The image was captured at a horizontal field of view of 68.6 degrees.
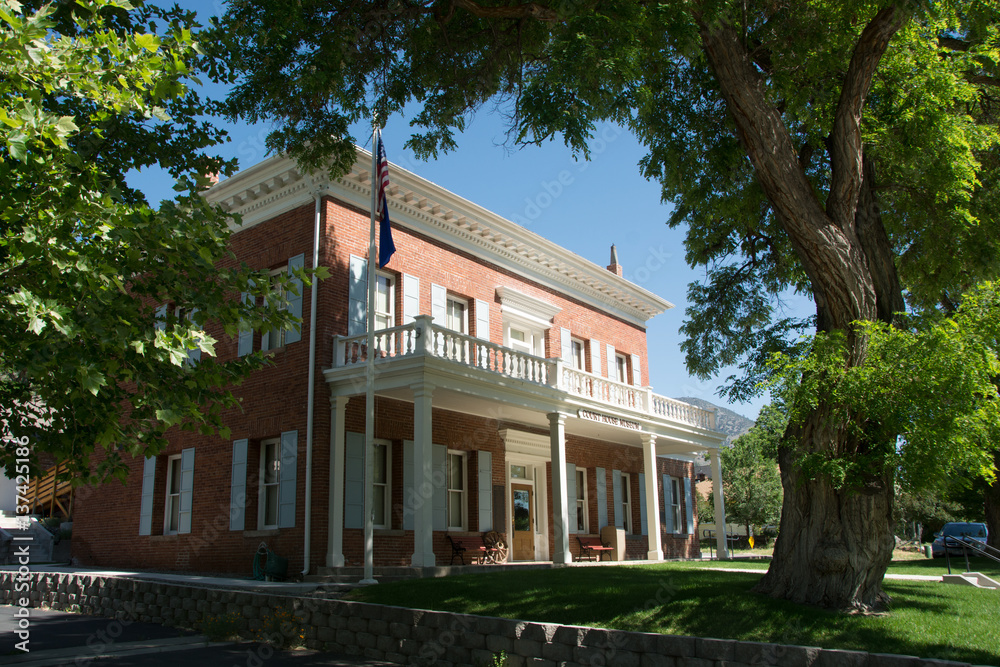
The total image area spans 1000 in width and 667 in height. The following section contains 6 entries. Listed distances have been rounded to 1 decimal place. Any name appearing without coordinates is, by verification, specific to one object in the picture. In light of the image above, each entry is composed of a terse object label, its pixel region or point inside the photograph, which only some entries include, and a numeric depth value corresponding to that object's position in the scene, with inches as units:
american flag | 563.2
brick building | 593.6
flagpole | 495.2
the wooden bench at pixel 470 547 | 657.0
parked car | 1294.3
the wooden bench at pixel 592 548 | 794.7
